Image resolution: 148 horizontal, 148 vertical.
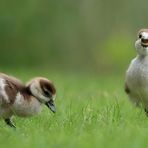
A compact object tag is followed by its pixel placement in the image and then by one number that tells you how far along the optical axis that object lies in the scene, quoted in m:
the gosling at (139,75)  13.41
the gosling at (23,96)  11.64
